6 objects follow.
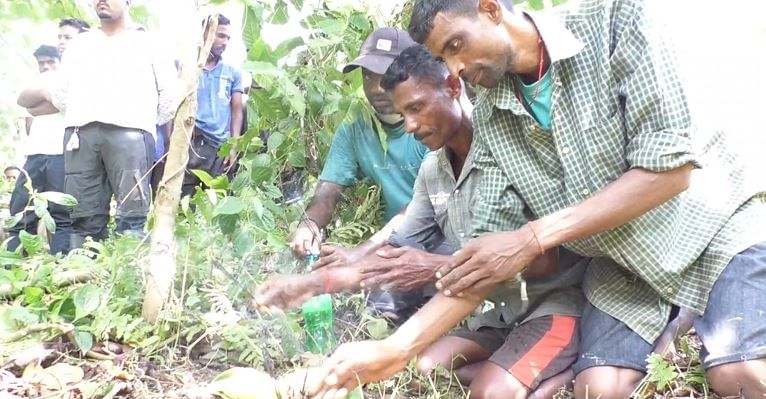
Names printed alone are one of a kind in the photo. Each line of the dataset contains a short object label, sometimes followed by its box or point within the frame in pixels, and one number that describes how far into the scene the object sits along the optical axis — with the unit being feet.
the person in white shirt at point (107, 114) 12.16
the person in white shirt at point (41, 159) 13.88
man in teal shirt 9.64
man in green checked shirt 5.96
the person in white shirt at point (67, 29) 16.84
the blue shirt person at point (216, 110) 15.74
